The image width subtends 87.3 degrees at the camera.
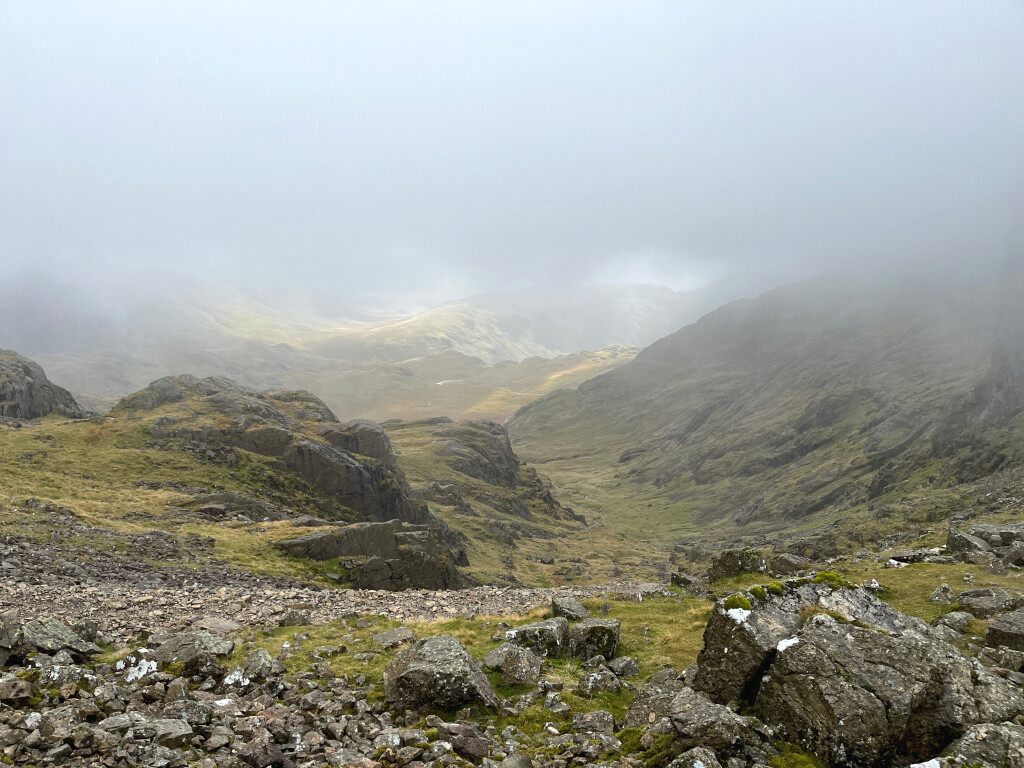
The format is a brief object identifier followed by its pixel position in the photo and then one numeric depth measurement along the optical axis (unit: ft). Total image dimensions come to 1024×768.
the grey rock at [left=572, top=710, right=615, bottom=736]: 42.88
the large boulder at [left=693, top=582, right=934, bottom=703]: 40.52
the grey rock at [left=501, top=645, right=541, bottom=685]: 53.88
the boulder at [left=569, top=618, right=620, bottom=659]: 62.03
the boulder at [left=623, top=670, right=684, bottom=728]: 41.58
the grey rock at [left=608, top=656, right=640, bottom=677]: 57.16
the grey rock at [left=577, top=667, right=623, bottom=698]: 50.80
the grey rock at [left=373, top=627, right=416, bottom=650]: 67.00
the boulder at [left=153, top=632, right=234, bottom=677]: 51.19
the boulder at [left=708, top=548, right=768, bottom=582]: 99.60
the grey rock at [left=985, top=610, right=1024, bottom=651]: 48.03
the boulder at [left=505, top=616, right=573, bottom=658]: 62.18
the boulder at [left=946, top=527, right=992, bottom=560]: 95.14
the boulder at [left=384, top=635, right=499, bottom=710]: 46.68
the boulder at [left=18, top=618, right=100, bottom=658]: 49.03
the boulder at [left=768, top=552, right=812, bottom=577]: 99.91
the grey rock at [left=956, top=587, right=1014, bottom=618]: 60.49
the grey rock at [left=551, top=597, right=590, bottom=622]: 77.46
